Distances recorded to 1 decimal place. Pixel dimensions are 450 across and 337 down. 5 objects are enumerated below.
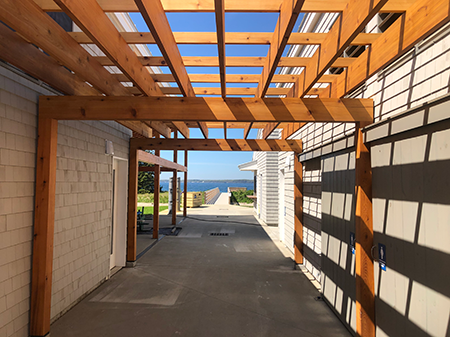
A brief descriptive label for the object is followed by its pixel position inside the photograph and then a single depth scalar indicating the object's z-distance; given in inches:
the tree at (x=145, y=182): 1114.8
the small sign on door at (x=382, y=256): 104.5
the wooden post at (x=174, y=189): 423.5
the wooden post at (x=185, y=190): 493.7
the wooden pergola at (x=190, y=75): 74.5
